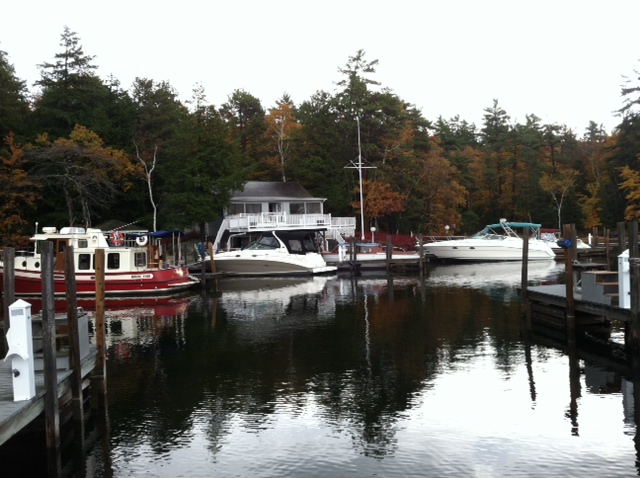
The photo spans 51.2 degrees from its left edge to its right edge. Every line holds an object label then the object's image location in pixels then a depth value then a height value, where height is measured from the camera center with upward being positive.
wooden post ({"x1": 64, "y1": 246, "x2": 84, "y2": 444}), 11.65 -1.82
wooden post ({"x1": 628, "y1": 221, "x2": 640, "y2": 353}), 15.06 -1.31
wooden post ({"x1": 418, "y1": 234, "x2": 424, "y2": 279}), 41.50 -1.15
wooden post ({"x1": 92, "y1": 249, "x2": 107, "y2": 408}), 13.55 -1.98
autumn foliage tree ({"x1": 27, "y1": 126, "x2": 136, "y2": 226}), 38.00 +4.89
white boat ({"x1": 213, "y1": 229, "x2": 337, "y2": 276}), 40.25 -1.09
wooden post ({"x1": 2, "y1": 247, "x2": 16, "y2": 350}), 13.88 -0.55
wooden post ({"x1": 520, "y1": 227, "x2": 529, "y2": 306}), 21.87 -1.17
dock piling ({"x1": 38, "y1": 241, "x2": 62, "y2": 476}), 10.02 -1.72
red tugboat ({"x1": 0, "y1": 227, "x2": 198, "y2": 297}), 30.16 -0.82
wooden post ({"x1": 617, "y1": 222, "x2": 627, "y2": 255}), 19.00 -0.09
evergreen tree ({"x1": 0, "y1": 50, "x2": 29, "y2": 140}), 42.44 +9.60
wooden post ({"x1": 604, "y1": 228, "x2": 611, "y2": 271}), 45.78 -1.11
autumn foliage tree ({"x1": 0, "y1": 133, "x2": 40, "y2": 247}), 36.28 +3.22
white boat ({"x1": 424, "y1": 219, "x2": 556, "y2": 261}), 49.25 -0.94
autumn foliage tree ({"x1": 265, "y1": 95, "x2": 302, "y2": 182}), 59.59 +9.84
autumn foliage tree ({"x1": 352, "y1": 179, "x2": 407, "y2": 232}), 54.56 +3.35
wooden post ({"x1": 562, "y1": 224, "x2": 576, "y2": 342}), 17.58 -1.90
